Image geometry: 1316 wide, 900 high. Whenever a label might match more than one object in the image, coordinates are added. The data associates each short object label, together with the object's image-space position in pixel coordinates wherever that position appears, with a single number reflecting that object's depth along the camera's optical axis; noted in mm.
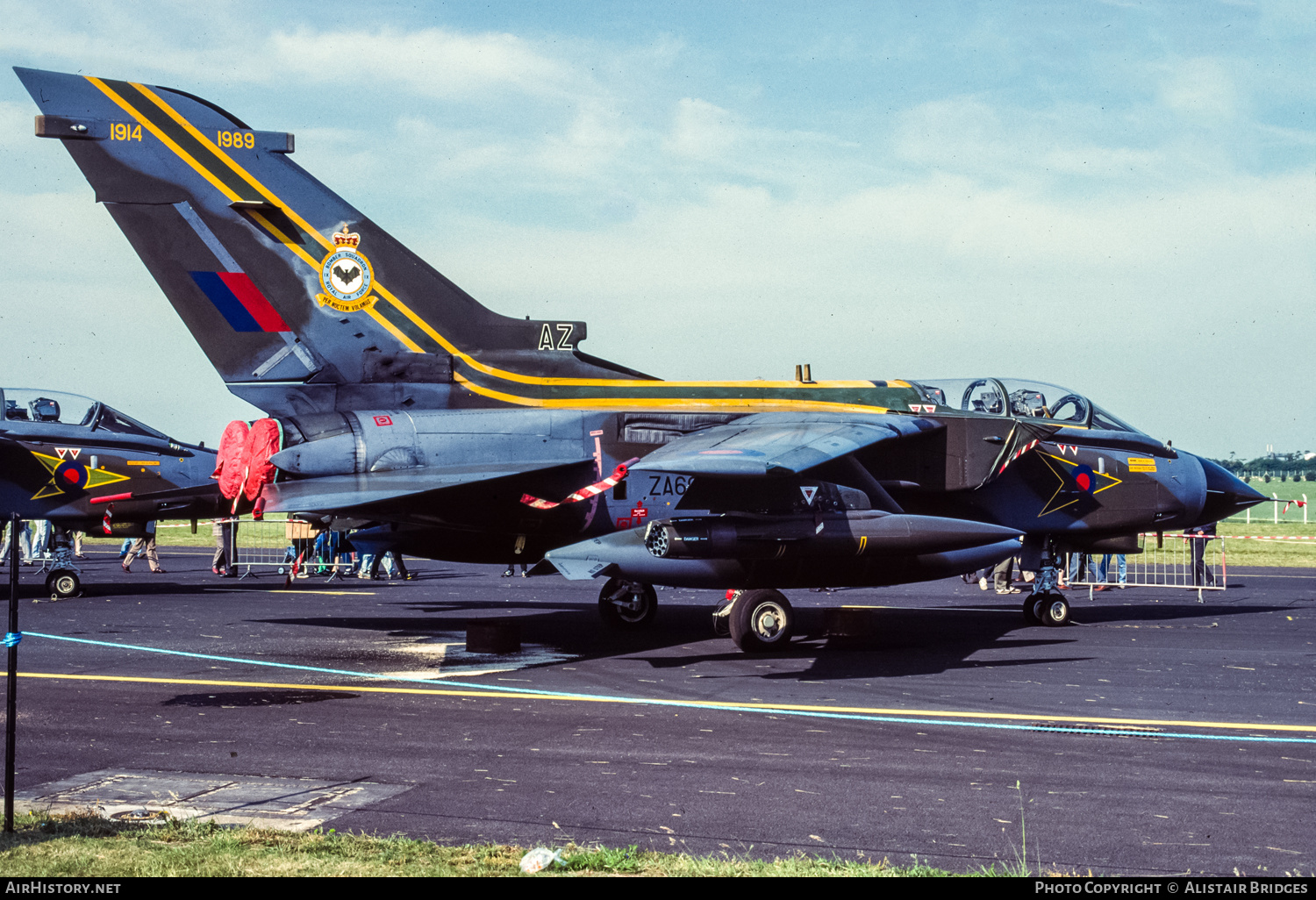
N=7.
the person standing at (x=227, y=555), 28500
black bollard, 5996
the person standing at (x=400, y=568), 27625
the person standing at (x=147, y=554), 29312
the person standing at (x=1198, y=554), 23572
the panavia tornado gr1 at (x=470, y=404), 14500
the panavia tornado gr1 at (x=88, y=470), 20641
